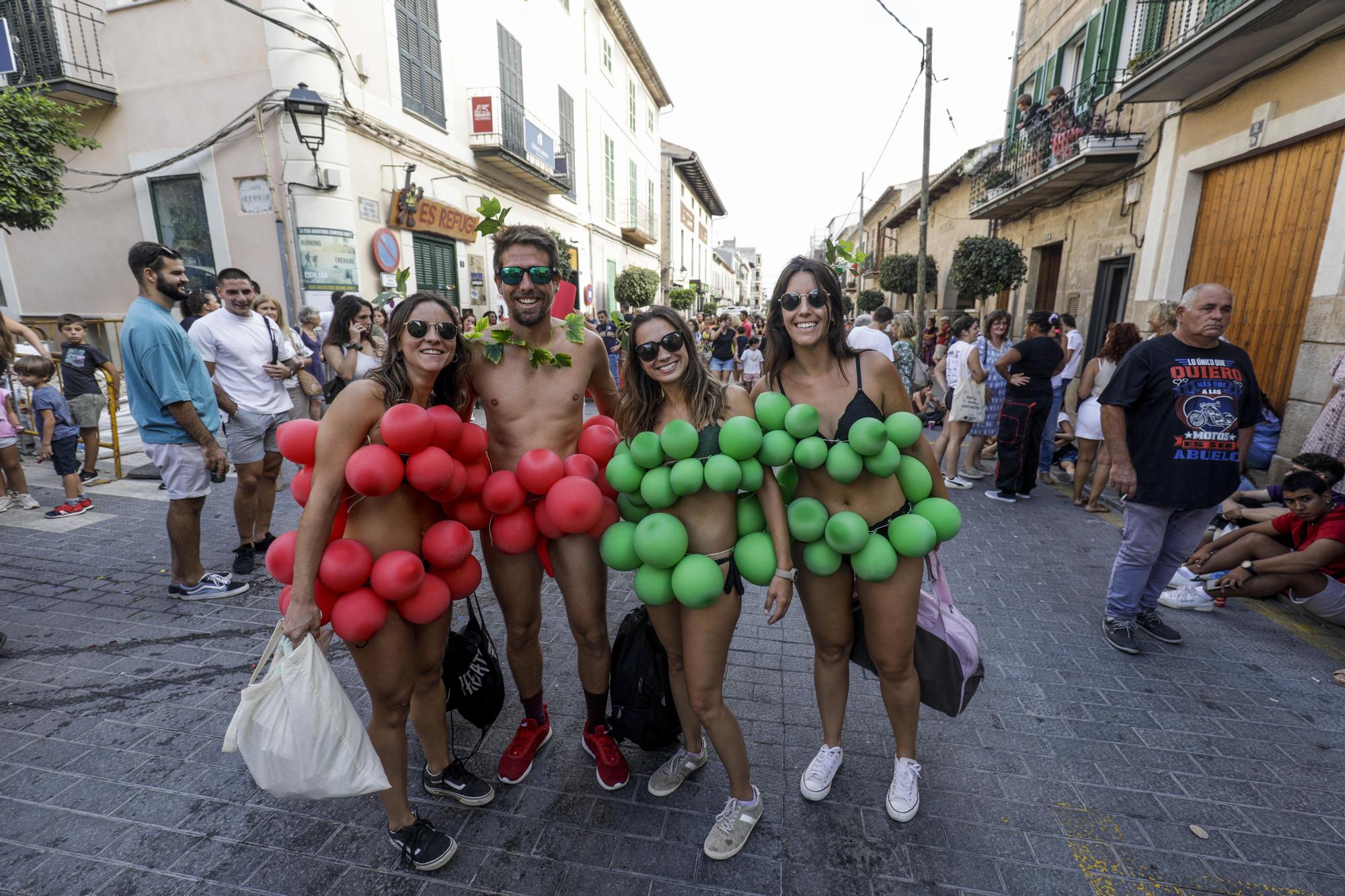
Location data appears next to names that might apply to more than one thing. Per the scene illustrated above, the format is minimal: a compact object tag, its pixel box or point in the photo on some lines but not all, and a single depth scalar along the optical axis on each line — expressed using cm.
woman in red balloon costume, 190
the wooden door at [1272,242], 578
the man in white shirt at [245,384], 453
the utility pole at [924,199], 1244
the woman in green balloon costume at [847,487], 211
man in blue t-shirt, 372
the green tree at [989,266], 1108
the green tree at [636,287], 2191
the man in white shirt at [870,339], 600
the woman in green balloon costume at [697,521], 202
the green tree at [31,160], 799
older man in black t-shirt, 335
